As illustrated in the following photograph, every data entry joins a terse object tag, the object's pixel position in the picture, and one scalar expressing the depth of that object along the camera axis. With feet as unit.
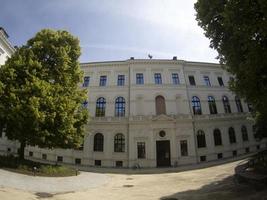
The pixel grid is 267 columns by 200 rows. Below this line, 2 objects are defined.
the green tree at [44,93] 44.07
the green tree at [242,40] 23.91
